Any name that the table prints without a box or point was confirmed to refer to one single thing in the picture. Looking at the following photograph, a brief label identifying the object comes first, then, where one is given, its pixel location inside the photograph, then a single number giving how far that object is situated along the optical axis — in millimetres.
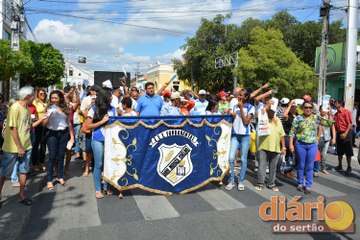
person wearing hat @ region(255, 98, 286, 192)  6297
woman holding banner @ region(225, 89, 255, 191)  6156
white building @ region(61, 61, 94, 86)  107094
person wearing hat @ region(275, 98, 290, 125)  7637
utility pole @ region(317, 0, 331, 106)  15516
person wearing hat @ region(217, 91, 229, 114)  9832
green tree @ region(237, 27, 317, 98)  29562
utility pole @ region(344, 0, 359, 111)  13531
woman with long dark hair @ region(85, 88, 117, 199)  5555
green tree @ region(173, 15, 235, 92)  41981
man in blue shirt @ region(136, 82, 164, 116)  7000
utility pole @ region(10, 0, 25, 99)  16266
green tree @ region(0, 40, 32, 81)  13367
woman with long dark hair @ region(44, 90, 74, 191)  6133
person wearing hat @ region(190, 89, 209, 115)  8133
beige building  68688
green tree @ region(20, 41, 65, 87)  27891
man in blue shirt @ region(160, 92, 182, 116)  7712
